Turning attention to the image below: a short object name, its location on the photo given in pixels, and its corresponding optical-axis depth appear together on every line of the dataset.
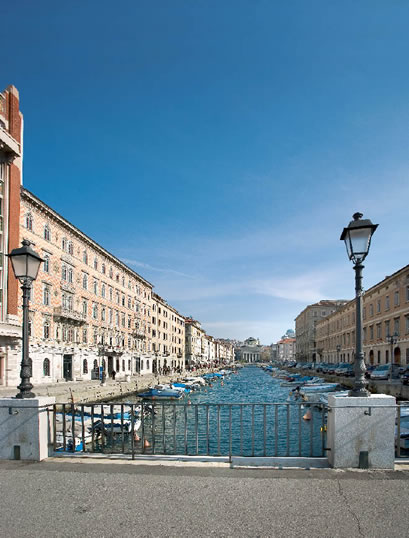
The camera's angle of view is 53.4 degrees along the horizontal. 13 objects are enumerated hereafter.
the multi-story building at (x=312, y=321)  121.85
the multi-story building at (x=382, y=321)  47.22
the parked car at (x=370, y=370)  40.33
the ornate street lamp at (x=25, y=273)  8.47
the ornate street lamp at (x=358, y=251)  7.66
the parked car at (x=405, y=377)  32.92
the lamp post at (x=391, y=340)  37.09
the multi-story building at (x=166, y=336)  86.94
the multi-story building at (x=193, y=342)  124.94
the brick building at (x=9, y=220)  32.88
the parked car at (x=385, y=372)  38.62
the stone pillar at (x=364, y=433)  6.93
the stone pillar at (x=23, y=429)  7.76
